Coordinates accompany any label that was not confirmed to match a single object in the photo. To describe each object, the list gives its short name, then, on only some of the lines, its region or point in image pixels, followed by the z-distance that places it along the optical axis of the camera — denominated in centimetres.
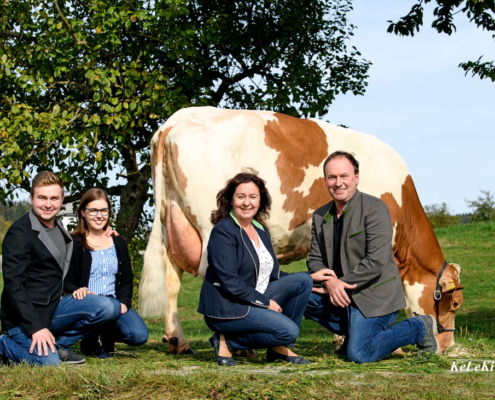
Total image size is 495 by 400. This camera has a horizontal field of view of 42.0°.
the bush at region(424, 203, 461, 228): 3278
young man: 486
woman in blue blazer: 480
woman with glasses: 539
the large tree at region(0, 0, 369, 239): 941
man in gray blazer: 504
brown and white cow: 618
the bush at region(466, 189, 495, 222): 2973
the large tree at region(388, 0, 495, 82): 915
